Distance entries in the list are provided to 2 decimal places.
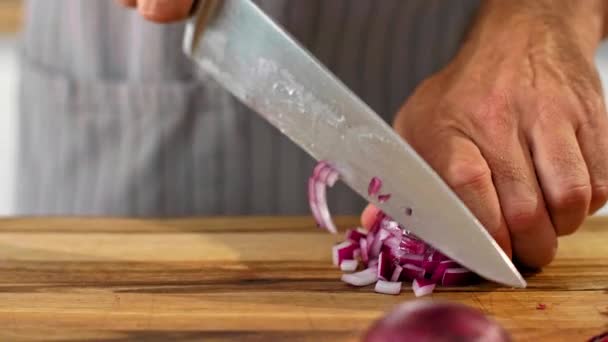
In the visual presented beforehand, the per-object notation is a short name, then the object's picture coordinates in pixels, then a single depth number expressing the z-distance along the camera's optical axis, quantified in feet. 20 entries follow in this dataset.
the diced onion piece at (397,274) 2.66
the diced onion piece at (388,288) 2.62
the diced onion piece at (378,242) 2.69
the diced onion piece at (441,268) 2.65
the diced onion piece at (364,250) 2.72
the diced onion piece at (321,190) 2.68
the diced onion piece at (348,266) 2.71
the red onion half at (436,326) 2.29
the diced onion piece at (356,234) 2.77
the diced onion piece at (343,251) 2.73
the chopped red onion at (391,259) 2.64
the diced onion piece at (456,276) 2.64
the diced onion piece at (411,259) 2.65
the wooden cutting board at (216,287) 2.50
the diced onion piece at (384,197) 2.63
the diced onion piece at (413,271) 2.65
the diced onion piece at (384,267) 2.66
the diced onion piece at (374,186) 2.64
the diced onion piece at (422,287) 2.62
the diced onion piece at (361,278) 2.65
